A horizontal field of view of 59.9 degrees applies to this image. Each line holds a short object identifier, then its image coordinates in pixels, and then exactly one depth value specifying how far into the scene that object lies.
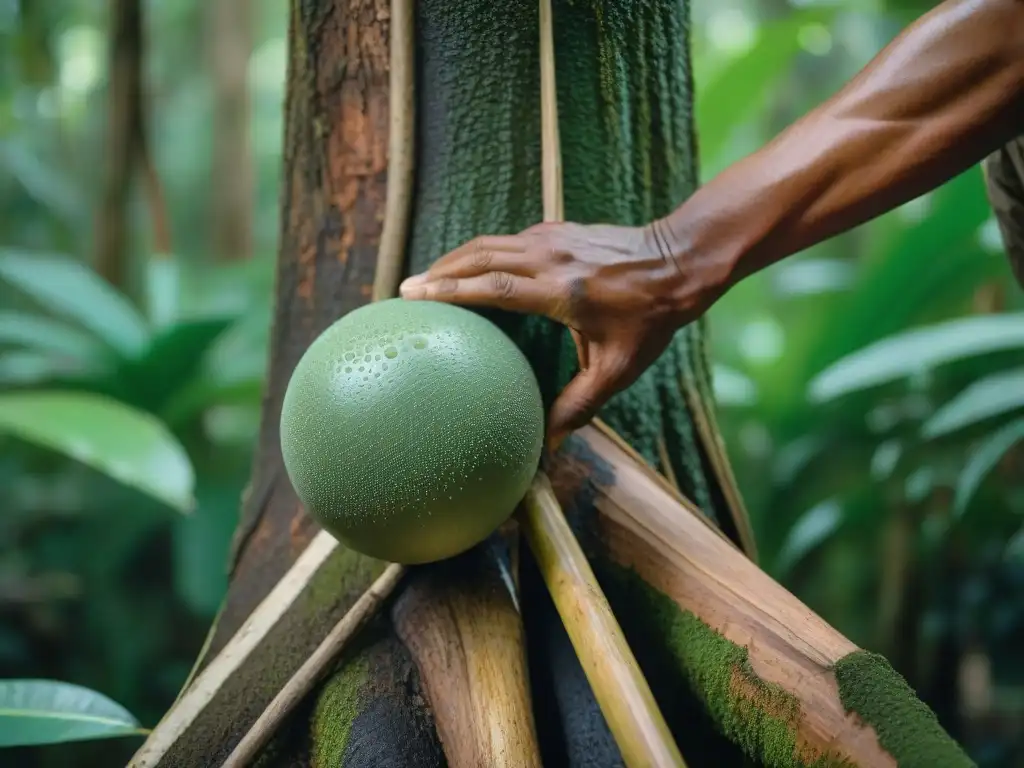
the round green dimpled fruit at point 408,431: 0.61
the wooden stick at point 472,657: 0.65
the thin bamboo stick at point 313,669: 0.69
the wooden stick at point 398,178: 0.78
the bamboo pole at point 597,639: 0.59
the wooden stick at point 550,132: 0.75
